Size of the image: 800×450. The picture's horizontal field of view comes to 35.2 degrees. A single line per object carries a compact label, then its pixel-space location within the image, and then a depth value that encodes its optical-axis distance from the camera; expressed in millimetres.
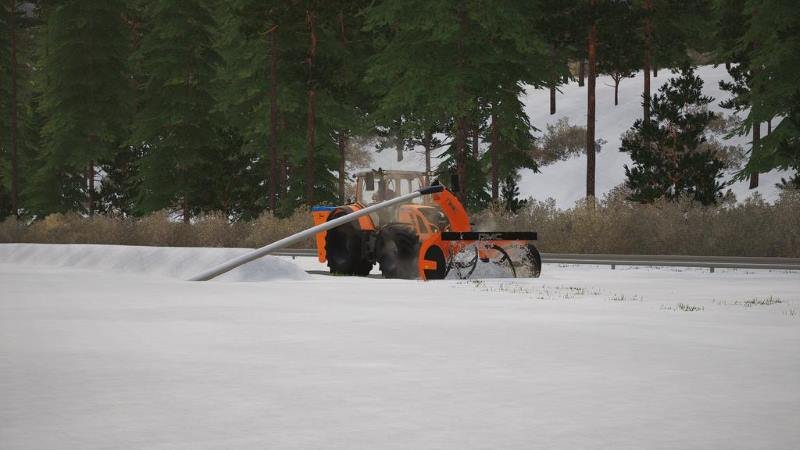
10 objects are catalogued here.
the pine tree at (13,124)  72188
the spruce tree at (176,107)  62188
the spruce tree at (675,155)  38688
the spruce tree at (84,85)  68188
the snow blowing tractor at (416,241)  24312
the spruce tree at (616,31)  48625
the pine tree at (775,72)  44406
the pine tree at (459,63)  45719
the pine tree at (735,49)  50312
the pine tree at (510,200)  42781
